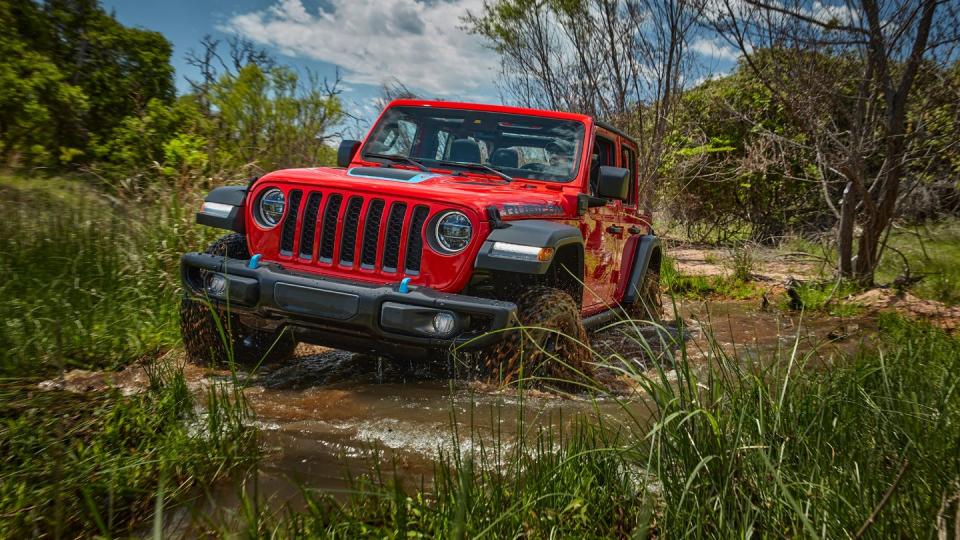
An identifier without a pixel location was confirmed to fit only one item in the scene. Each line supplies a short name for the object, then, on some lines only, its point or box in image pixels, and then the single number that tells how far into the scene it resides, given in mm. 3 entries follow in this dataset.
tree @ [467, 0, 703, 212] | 10086
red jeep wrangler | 3566
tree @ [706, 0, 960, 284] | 6148
